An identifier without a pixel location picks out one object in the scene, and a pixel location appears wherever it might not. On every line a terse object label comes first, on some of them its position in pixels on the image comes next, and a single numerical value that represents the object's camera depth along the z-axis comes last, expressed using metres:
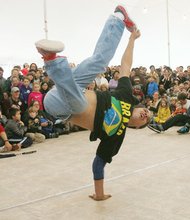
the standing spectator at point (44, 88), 6.03
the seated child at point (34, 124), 5.25
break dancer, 2.07
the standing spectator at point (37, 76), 6.33
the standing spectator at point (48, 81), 6.22
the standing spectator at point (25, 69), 7.11
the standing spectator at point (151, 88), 7.47
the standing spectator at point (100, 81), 6.57
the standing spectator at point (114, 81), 6.89
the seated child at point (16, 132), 4.88
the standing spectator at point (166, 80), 8.16
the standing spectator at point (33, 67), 6.80
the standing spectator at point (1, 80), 5.70
